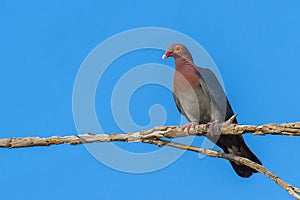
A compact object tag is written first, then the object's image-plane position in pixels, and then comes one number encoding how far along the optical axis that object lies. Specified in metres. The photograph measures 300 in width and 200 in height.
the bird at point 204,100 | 17.95
